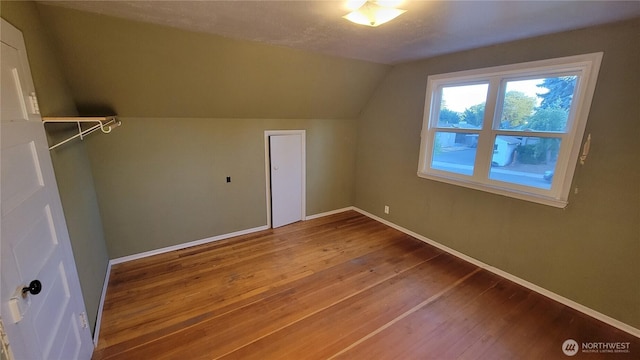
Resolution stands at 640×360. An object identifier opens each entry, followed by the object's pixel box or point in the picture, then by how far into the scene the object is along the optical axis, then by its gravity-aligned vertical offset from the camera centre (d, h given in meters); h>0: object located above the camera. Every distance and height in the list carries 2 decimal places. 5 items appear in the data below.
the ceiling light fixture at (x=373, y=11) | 1.61 +0.69
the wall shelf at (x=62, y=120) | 1.52 -0.02
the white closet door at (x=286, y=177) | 3.79 -0.86
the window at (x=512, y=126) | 2.20 -0.02
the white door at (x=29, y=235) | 1.02 -0.54
